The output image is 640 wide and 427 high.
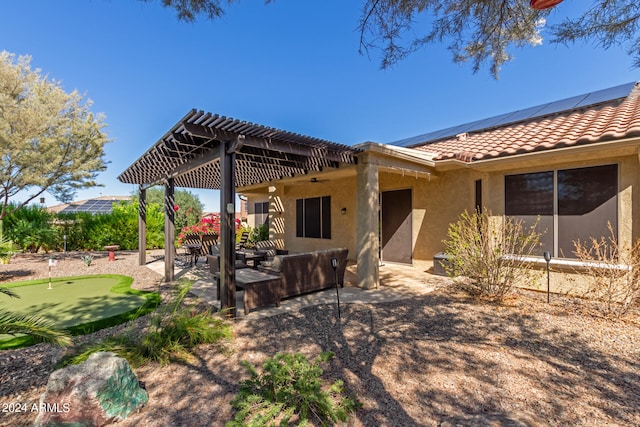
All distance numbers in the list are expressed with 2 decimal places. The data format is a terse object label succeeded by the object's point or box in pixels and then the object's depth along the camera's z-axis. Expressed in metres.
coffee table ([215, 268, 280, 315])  5.45
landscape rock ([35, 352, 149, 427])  2.48
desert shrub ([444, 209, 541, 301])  5.85
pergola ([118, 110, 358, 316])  5.13
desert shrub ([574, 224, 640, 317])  5.03
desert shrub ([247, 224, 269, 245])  14.88
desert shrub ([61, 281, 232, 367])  3.58
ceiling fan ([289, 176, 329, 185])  10.86
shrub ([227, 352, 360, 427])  2.53
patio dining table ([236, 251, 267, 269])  8.79
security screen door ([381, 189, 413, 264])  9.88
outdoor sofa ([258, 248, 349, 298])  6.09
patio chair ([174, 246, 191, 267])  10.76
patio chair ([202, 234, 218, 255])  11.19
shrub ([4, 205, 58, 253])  12.26
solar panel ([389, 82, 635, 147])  9.21
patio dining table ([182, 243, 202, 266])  10.43
